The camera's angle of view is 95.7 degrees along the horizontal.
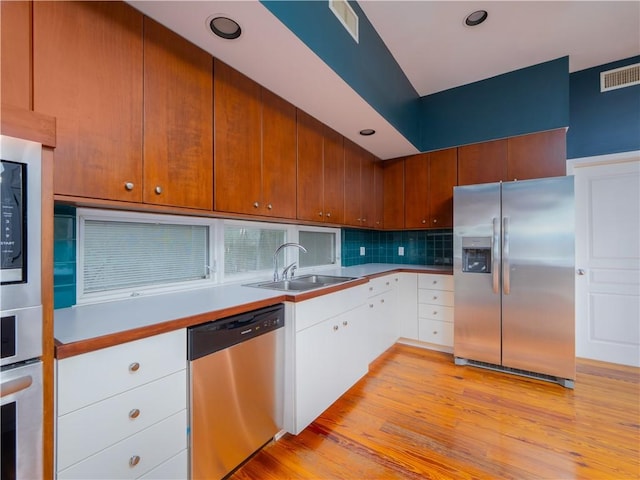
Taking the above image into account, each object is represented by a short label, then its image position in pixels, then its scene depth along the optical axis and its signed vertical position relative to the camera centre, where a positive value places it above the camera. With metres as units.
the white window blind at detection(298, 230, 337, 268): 2.85 -0.07
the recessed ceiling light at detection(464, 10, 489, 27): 2.15 +1.69
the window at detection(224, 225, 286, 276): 2.14 -0.04
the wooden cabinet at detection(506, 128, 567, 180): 2.65 +0.80
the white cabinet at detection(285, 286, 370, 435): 1.70 -0.74
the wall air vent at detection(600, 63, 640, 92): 2.70 +1.54
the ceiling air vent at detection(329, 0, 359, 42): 1.74 +1.44
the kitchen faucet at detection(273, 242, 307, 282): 2.30 -0.21
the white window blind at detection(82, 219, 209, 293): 1.46 -0.06
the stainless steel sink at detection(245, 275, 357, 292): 2.23 -0.34
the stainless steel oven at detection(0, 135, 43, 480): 0.68 -0.15
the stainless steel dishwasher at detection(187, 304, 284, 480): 1.25 -0.71
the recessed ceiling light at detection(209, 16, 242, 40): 1.29 +0.99
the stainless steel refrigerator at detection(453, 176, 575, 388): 2.38 -0.32
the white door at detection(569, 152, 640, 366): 2.75 -0.18
